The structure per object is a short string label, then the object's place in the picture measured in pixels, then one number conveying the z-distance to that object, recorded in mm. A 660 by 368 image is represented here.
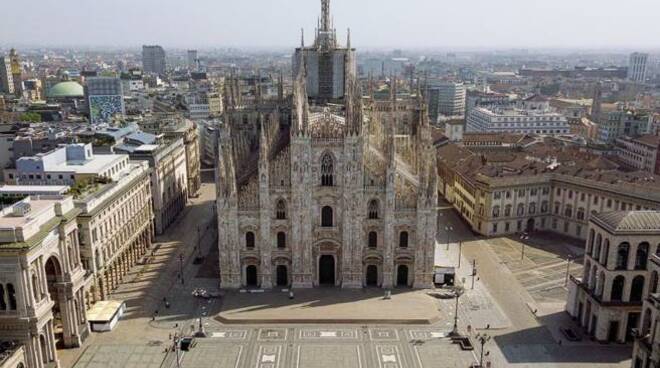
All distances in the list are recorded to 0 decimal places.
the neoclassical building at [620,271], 66812
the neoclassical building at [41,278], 55438
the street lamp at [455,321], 71819
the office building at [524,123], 195250
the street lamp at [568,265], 88600
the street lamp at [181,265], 90900
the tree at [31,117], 180750
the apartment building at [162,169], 106938
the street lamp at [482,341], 62888
